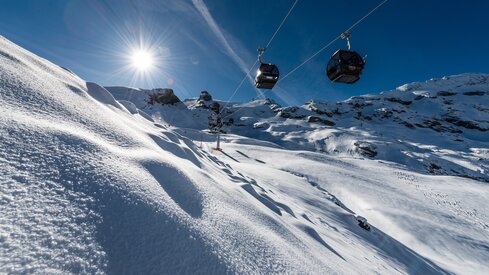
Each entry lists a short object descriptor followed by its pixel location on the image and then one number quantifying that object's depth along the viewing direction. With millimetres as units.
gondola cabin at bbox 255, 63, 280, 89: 11586
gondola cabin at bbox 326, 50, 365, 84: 8461
